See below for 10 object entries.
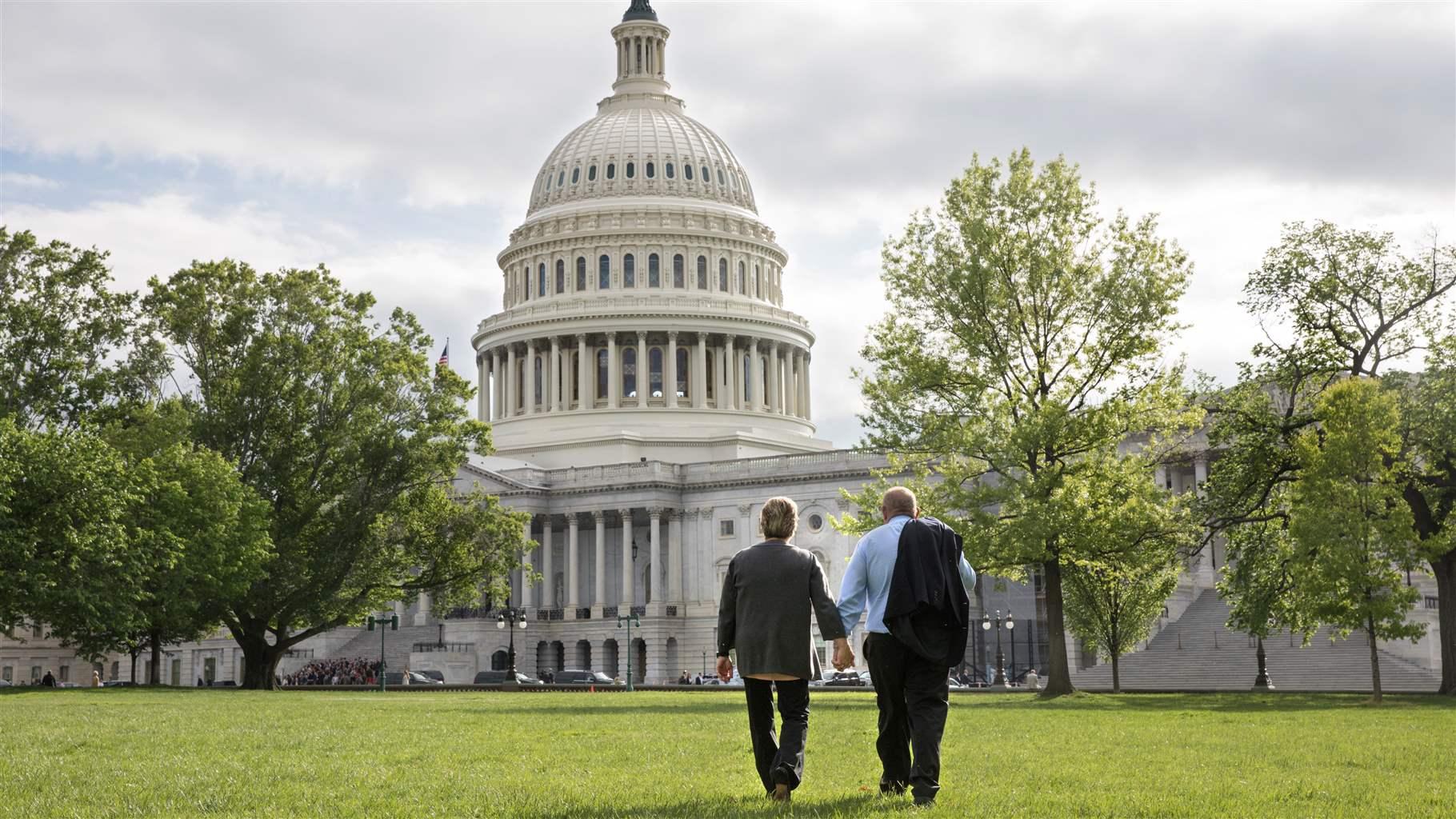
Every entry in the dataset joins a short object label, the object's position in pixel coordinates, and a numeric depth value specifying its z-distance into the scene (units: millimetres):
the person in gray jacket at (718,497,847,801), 13329
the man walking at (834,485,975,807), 13133
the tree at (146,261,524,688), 59344
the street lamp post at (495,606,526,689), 71312
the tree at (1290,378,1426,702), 39406
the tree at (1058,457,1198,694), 41844
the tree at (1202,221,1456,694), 46281
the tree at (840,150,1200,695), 43469
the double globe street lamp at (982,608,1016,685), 74138
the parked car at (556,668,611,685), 85881
